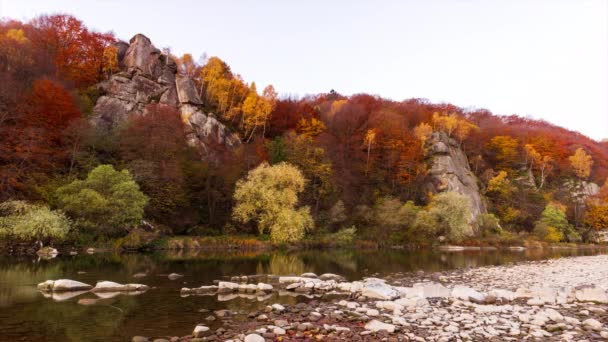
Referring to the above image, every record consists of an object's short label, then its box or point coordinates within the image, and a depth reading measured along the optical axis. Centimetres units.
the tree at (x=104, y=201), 3612
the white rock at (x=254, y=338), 964
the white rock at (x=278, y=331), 1059
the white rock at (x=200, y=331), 1061
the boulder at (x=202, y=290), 1746
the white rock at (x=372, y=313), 1273
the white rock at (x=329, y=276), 2225
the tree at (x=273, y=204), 4691
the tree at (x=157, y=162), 4662
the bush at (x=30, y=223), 3197
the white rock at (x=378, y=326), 1074
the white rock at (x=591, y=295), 1541
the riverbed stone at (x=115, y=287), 1711
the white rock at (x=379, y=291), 1608
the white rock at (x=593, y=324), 1126
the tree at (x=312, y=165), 6009
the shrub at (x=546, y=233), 6431
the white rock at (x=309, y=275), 2270
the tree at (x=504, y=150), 8550
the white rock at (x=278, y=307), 1384
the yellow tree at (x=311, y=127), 7169
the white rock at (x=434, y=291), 1652
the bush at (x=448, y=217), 5509
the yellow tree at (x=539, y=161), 8386
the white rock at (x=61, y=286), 1680
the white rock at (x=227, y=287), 1803
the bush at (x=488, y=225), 6450
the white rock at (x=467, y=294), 1536
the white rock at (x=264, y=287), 1825
